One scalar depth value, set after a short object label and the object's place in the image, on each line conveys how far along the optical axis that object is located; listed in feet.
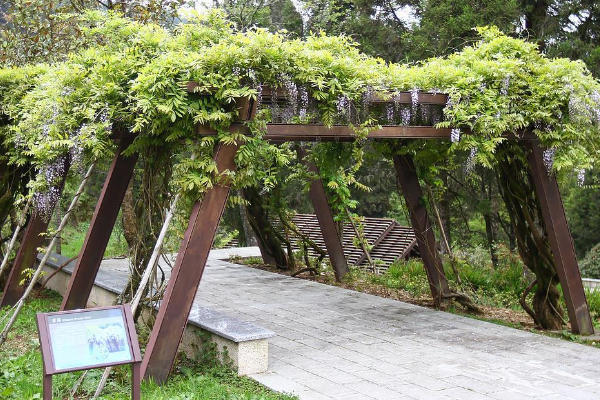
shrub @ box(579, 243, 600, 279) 56.13
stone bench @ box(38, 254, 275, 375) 19.52
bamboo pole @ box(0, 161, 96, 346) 21.71
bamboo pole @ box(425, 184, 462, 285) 29.30
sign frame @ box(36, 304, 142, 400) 13.61
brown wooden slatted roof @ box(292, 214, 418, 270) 44.96
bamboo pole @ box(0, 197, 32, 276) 26.32
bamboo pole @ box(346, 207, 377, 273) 40.34
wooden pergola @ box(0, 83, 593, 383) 18.90
